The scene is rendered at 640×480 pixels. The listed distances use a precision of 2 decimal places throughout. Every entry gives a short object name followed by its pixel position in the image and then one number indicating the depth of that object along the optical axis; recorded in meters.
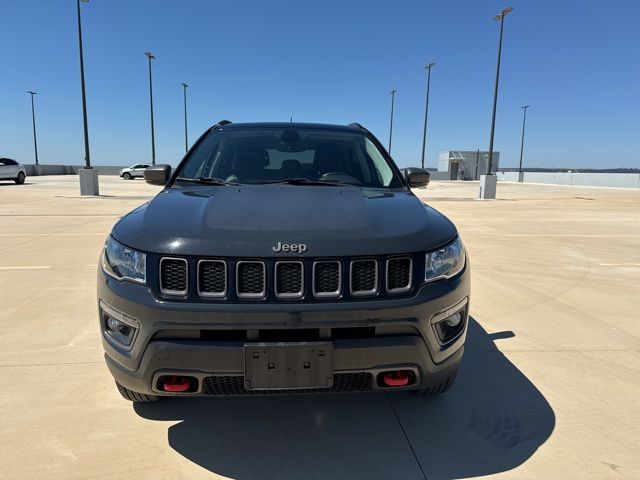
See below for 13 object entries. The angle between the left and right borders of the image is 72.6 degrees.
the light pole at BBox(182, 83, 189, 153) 42.23
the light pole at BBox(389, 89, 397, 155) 46.09
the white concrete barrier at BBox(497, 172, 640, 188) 33.58
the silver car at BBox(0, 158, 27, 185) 26.05
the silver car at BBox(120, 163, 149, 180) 43.06
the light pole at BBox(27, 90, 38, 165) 45.19
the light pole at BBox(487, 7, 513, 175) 20.74
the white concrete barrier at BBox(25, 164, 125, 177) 43.29
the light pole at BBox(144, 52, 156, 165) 32.92
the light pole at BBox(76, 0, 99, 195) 19.08
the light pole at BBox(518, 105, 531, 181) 52.69
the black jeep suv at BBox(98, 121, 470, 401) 1.84
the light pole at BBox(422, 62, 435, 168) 34.88
